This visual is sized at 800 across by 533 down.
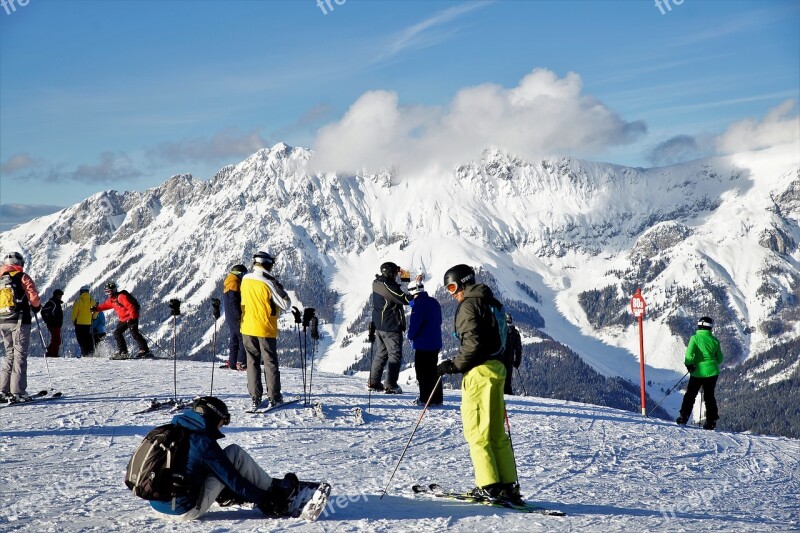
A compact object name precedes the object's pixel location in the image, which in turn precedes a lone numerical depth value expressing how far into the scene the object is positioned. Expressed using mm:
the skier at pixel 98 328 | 23891
